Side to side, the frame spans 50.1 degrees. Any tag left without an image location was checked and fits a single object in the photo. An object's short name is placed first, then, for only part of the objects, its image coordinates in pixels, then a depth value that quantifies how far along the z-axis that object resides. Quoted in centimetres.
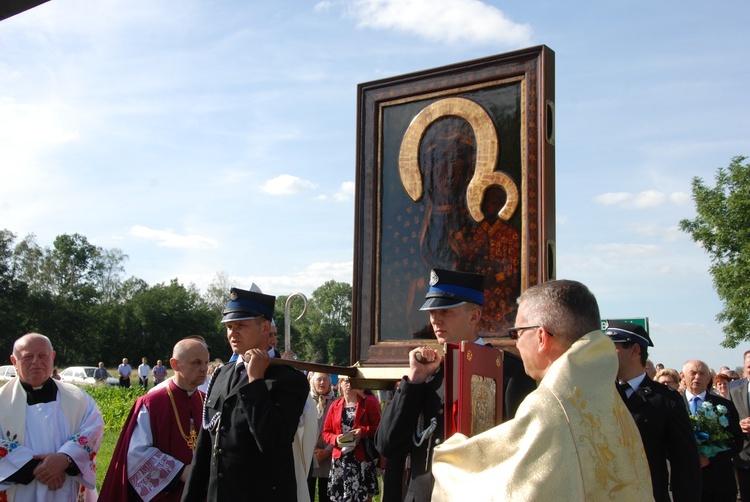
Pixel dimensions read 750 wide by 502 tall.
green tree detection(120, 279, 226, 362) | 6810
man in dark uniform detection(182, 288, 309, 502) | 443
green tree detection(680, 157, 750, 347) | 3966
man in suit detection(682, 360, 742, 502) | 689
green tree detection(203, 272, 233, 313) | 7837
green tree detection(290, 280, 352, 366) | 7806
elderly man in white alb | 605
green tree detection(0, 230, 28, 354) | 5941
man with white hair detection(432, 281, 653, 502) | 243
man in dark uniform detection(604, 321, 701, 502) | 472
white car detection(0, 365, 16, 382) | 3925
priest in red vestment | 596
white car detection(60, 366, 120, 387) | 4047
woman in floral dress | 905
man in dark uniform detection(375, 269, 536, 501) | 379
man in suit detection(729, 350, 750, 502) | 857
